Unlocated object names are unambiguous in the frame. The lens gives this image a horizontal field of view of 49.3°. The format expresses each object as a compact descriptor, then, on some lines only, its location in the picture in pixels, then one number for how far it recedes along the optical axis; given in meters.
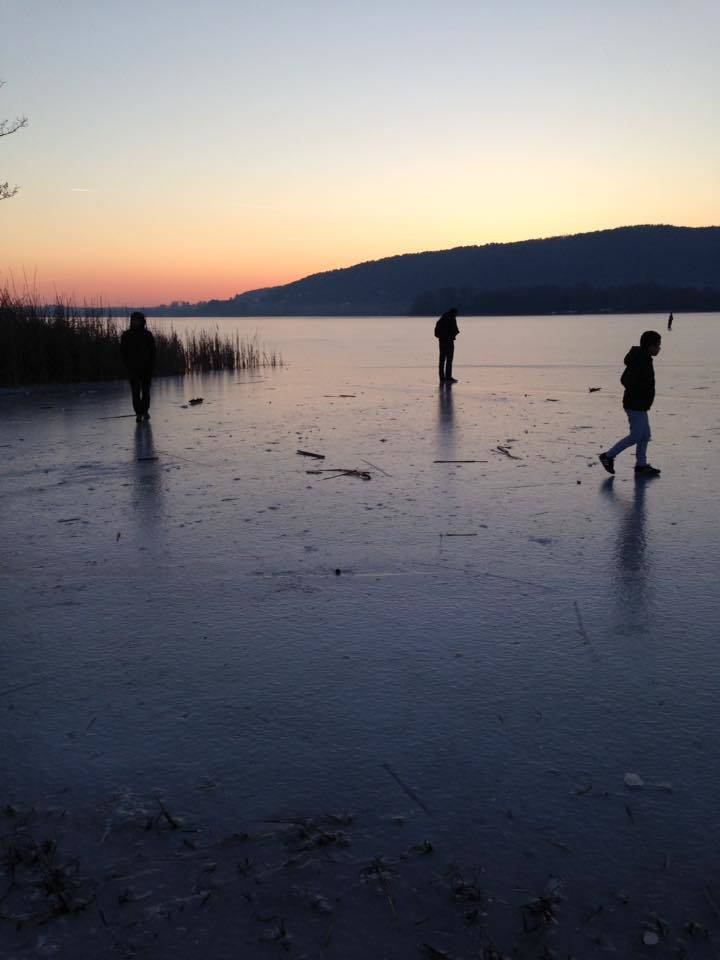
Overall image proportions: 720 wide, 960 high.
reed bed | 19.06
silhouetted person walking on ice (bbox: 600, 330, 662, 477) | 8.50
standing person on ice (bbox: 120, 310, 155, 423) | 13.02
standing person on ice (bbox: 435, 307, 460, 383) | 18.36
